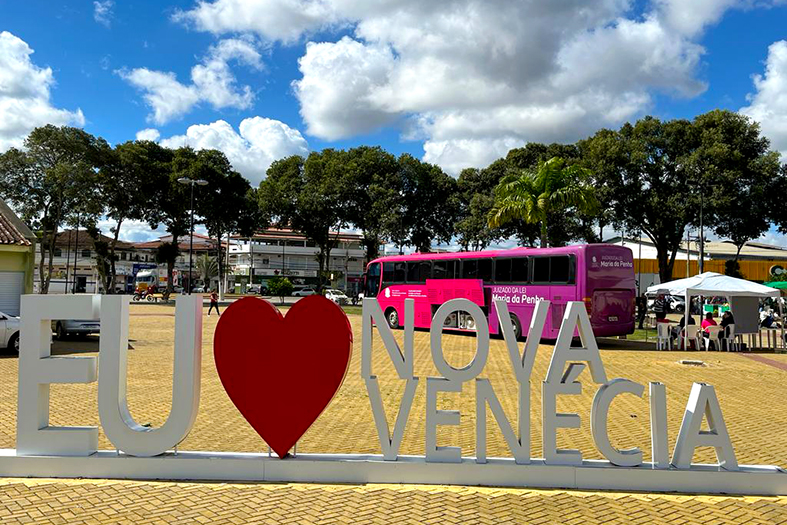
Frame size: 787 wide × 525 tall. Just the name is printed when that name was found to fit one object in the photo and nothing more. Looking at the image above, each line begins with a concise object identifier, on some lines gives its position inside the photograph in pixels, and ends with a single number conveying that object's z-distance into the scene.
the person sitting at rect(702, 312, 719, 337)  18.69
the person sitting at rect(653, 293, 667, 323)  37.56
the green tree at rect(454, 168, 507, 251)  43.41
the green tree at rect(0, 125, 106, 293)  35.12
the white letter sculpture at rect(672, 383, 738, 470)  5.26
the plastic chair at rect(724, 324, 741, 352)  18.49
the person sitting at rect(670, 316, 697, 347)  18.39
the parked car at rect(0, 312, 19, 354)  14.09
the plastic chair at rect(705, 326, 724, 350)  18.36
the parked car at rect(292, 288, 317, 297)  61.69
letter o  5.47
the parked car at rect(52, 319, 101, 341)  17.29
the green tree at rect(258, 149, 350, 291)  46.00
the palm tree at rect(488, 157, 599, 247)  24.22
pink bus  17.48
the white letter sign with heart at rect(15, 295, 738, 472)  5.36
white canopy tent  17.81
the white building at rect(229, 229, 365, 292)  74.81
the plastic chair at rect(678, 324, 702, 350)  18.42
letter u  5.38
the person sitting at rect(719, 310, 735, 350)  19.23
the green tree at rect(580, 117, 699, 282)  34.34
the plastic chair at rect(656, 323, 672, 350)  18.09
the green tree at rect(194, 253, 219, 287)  66.62
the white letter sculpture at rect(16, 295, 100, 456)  5.39
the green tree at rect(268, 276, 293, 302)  48.75
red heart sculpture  5.55
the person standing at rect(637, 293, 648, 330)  26.52
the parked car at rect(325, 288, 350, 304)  47.15
